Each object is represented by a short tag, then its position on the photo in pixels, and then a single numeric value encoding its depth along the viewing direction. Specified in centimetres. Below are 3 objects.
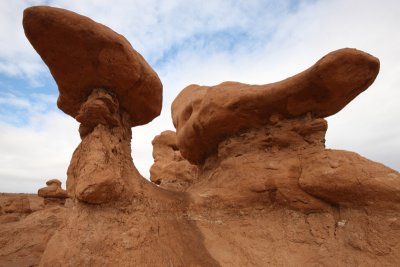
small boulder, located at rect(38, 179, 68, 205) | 1320
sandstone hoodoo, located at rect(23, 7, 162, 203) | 375
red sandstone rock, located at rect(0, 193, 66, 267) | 786
